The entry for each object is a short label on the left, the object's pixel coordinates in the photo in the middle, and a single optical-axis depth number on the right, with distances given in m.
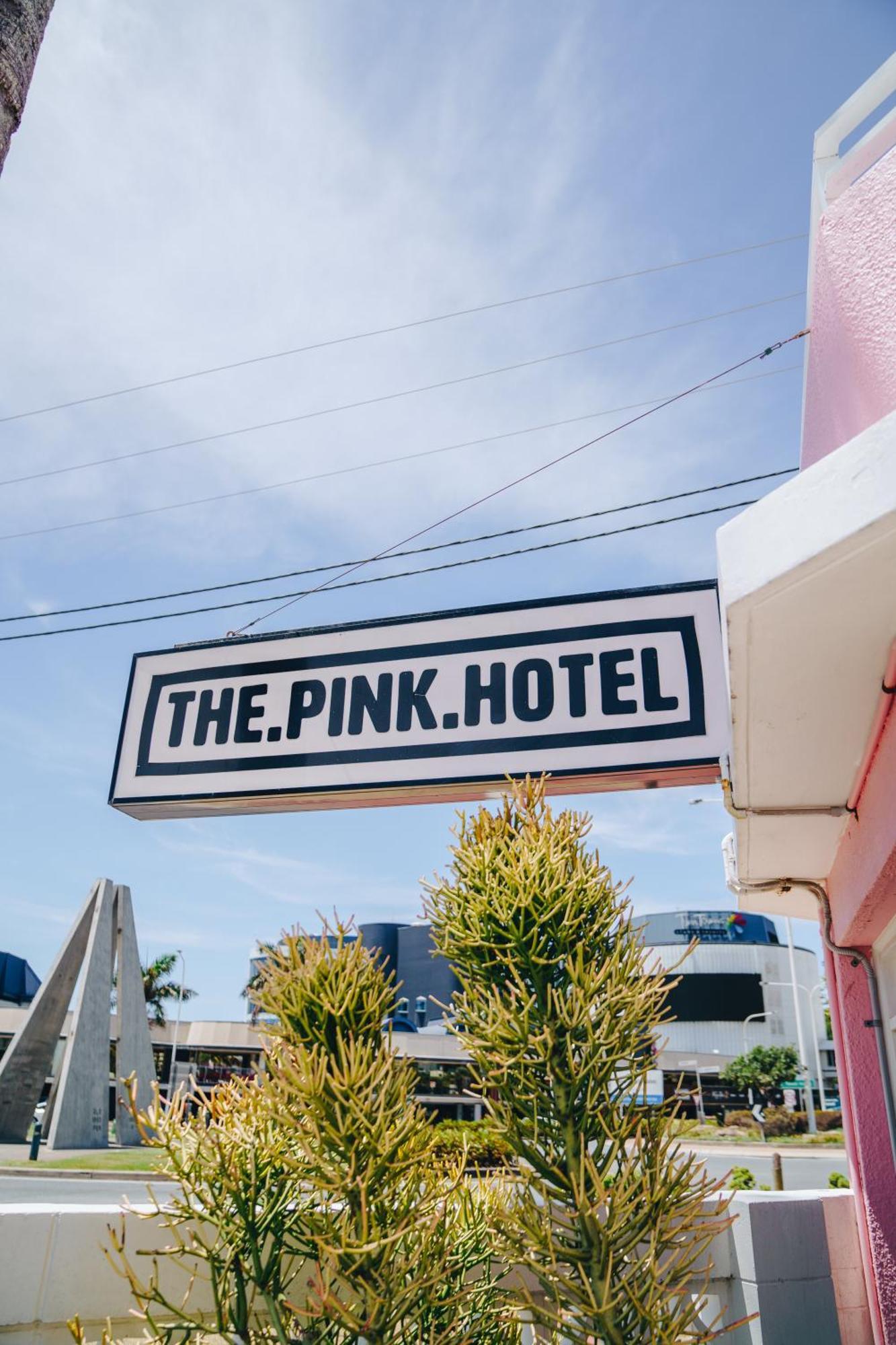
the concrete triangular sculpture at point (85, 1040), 27.48
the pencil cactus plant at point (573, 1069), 2.39
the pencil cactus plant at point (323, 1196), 2.31
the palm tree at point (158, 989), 59.41
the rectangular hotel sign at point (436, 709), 2.99
